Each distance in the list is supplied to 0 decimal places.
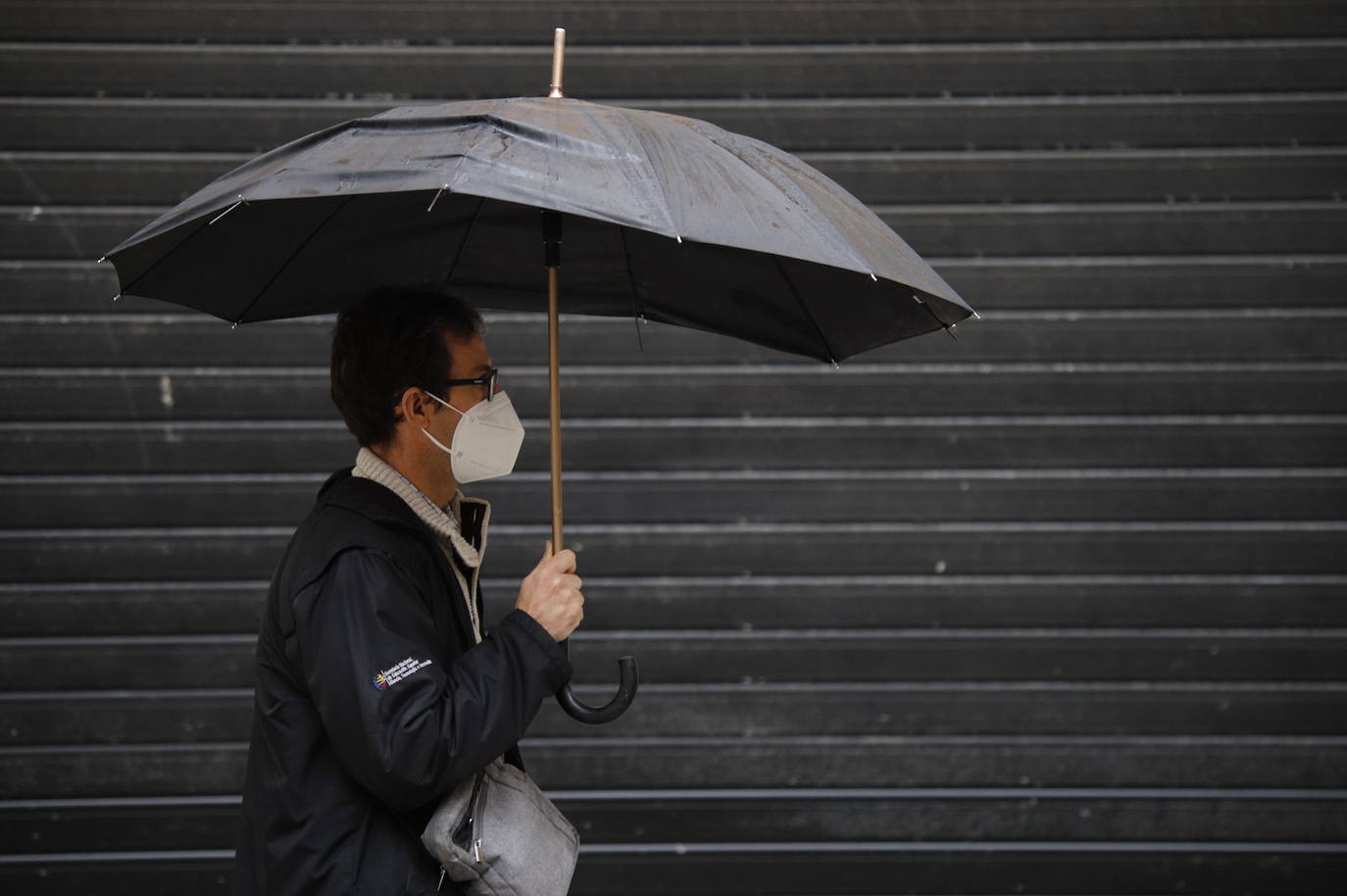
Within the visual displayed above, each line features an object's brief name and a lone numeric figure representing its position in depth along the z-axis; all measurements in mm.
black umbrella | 7316
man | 7378
